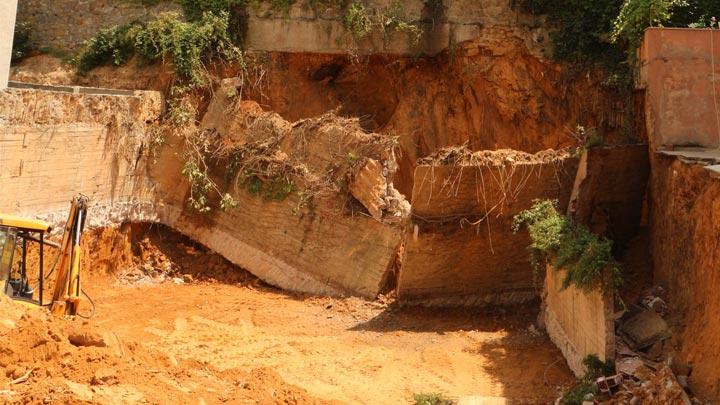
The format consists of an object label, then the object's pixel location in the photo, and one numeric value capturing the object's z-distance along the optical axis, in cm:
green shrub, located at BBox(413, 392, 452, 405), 952
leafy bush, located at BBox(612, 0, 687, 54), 1285
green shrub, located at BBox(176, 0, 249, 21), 1822
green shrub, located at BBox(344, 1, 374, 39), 1778
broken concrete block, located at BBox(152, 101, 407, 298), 1408
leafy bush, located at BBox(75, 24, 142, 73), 1764
